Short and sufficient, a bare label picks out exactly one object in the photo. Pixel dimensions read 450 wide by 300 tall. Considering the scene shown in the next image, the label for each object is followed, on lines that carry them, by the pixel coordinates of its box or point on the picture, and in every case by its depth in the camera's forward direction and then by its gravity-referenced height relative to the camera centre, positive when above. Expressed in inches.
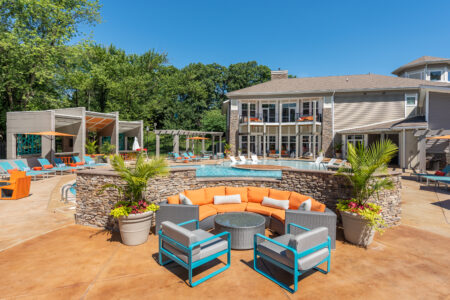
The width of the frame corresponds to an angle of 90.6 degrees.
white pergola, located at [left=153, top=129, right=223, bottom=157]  754.0 +46.9
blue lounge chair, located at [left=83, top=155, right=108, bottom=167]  600.0 -43.9
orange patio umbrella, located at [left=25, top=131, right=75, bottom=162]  516.7 +29.6
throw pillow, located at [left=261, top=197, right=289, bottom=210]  216.5 -55.6
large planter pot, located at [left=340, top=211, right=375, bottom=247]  178.4 -67.4
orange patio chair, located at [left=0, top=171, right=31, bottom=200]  310.5 -59.1
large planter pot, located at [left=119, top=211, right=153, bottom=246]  179.6 -67.0
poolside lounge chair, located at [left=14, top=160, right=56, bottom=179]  460.0 -50.8
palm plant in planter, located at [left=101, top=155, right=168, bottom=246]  180.5 -48.9
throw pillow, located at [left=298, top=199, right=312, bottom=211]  192.7 -50.7
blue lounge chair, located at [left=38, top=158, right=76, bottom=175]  505.2 -42.3
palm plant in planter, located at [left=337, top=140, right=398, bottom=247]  178.9 -37.1
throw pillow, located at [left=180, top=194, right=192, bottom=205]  206.7 -50.2
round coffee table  173.2 -63.9
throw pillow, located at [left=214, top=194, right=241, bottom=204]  232.2 -55.1
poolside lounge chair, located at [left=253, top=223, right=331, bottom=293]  124.7 -64.0
